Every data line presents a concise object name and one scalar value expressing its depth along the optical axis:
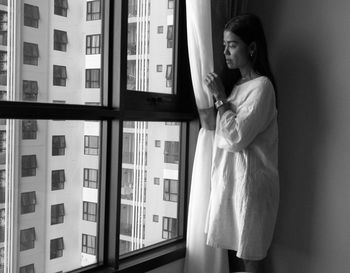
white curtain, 2.20
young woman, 2.07
